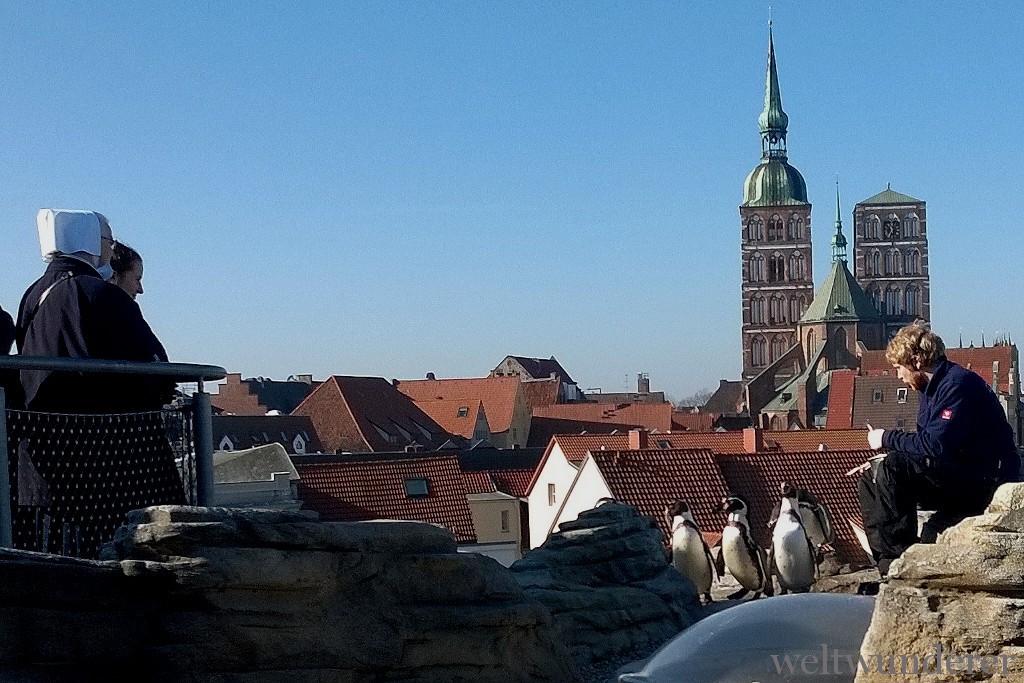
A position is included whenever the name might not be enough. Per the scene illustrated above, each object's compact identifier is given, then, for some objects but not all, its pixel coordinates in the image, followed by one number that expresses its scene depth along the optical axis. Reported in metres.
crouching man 6.12
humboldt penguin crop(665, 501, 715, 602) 10.63
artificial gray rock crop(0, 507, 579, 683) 5.23
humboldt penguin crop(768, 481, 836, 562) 10.82
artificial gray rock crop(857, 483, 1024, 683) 4.85
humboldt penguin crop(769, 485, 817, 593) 9.97
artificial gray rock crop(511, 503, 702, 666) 8.46
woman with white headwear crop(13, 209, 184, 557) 5.74
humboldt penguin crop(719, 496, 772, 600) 10.47
